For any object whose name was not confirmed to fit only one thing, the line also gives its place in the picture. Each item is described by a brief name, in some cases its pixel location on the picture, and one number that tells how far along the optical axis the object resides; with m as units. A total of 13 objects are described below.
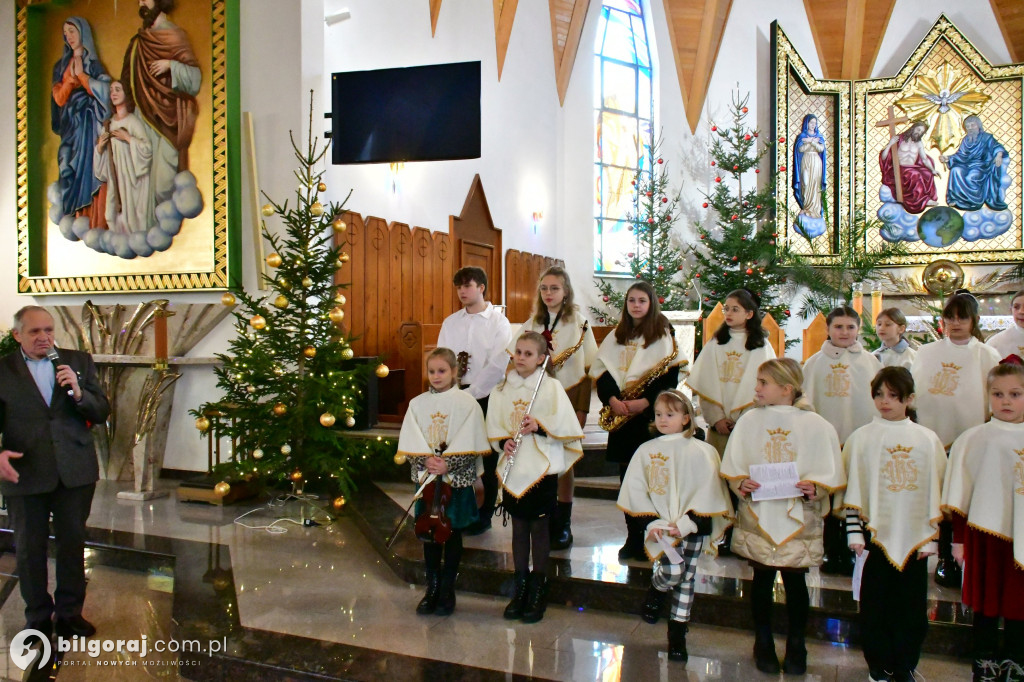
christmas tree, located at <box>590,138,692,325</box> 12.04
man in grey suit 3.60
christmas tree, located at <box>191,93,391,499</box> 5.46
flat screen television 5.98
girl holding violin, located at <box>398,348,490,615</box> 3.82
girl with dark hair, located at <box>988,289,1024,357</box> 4.01
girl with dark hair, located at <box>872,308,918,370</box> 4.45
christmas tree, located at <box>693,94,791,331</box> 11.51
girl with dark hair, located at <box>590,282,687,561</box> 4.12
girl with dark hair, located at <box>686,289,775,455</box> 3.97
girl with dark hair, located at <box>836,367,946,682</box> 2.95
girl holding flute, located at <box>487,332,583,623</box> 3.67
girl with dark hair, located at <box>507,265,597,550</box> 4.31
